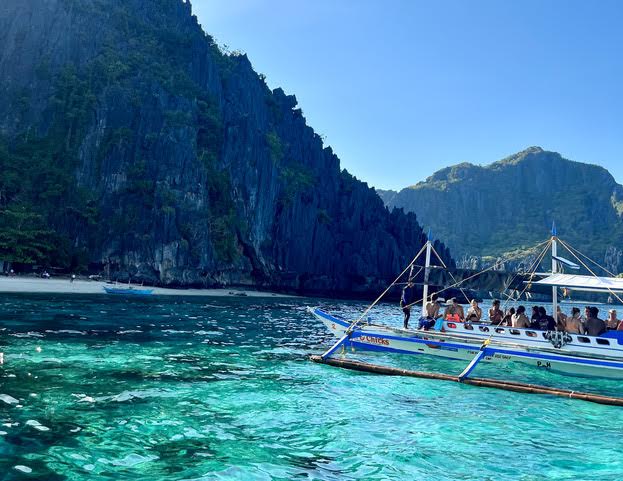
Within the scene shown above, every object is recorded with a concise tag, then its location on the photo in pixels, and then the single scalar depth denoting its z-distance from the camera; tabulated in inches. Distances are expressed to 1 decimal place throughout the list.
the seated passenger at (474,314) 987.3
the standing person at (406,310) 1017.9
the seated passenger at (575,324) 851.4
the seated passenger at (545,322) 869.8
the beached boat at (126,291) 2588.6
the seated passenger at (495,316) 948.0
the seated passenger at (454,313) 980.6
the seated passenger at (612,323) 838.5
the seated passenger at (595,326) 832.3
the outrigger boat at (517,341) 781.3
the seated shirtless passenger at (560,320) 867.4
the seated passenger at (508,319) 941.8
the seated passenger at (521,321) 899.4
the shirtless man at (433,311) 1000.2
